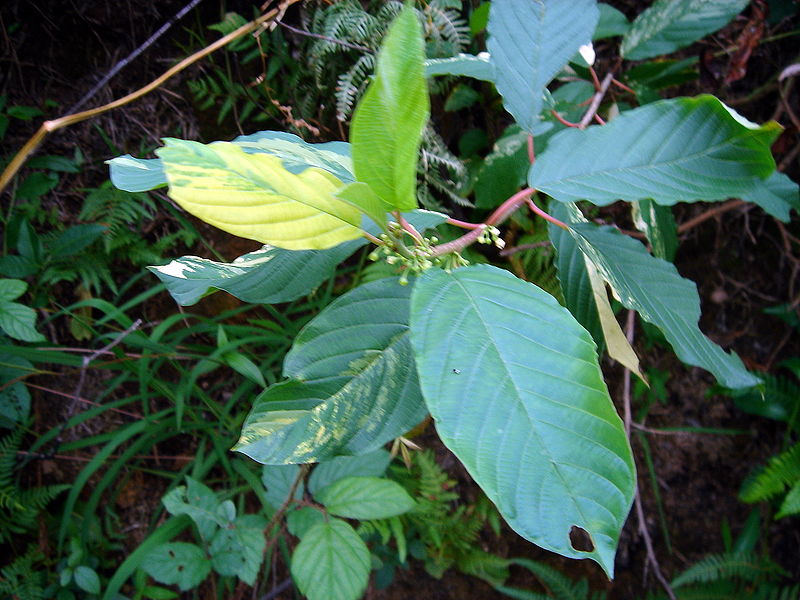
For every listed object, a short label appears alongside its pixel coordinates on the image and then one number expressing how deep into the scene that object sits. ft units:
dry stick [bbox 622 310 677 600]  2.25
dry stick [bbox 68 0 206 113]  1.95
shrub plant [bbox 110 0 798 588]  1.03
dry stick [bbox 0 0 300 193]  1.70
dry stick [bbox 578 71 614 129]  1.80
